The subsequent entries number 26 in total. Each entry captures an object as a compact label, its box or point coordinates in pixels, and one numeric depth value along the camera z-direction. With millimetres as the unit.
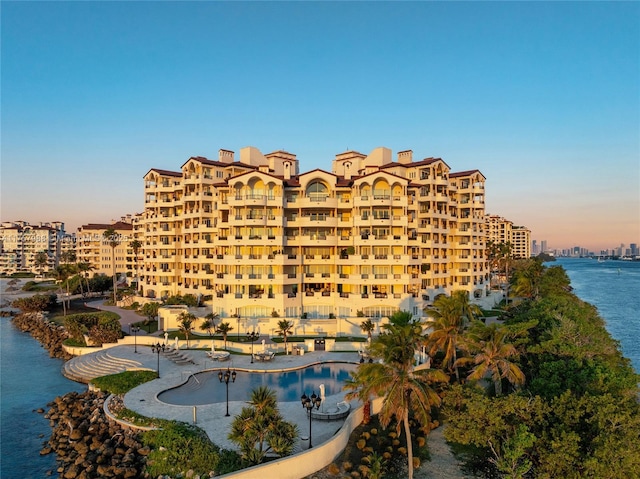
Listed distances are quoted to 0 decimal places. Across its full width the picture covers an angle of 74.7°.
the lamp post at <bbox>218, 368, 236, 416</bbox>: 27247
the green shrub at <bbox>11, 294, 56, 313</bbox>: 86312
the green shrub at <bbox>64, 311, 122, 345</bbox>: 50438
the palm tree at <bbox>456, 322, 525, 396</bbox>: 28375
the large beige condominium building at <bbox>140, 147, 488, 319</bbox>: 55812
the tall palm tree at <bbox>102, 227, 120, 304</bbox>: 83688
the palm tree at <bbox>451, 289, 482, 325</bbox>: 37500
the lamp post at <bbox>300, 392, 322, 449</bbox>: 22469
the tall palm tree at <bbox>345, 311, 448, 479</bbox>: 21484
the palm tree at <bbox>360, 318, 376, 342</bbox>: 45125
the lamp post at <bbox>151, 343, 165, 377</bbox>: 41834
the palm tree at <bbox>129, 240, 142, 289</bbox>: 86812
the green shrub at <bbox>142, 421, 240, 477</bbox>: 19625
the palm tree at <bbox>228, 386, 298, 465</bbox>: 21003
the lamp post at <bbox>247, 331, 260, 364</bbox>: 45931
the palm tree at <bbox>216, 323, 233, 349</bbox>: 45688
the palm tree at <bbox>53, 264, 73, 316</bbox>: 81688
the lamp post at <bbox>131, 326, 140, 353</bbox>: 46419
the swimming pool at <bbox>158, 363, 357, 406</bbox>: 32156
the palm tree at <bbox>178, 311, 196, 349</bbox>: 47094
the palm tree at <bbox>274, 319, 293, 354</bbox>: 45312
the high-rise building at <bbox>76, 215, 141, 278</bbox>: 133375
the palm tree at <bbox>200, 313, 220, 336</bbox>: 50906
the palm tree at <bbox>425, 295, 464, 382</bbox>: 37188
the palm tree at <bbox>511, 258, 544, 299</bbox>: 72312
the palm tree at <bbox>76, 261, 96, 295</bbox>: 86162
